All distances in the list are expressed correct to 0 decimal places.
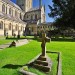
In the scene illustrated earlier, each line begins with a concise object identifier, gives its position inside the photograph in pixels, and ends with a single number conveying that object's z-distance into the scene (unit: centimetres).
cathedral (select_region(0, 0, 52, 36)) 2422
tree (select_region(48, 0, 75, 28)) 1735
